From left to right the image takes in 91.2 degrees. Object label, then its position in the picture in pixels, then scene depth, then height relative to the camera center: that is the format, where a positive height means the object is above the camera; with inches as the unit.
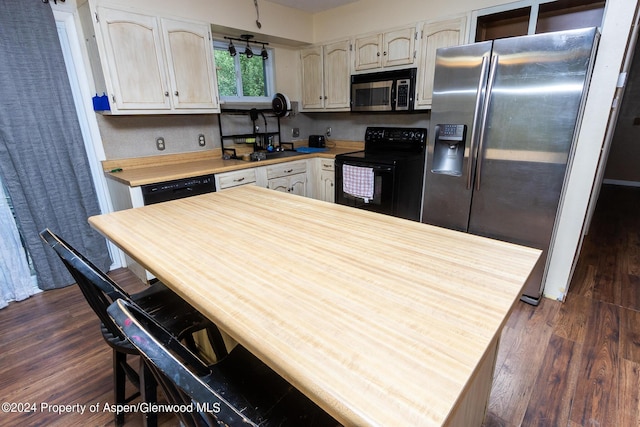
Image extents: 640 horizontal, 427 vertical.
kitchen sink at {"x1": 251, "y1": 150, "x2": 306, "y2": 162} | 128.7 -13.8
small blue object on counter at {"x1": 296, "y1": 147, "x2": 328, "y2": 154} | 152.4 -13.5
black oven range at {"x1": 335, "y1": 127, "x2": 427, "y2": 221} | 120.0 -20.9
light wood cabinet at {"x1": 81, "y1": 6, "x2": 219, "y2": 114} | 94.5 +19.7
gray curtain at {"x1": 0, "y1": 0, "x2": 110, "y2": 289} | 87.0 -3.9
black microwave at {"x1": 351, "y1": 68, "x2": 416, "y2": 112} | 121.8 +11.4
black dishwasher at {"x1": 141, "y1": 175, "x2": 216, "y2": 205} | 96.3 -20.1
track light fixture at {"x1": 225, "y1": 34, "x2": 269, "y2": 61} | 132.7 +32.0
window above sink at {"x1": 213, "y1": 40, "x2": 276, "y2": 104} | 135.9 +21.2
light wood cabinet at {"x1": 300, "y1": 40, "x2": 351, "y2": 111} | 140.8 +20.2
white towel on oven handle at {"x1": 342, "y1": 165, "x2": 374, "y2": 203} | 122.6 -23.4
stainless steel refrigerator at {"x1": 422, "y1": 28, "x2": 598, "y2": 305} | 76.5 -4.0
